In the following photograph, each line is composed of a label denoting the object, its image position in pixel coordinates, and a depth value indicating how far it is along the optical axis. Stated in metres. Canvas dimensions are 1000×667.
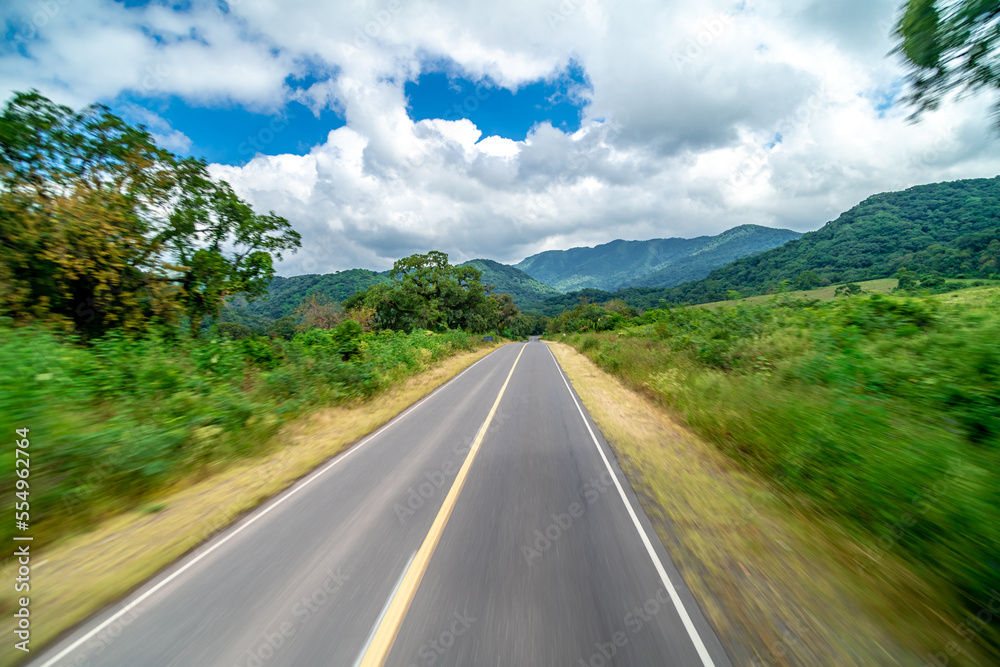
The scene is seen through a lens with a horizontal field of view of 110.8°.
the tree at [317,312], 44.62
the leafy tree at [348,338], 13.38
